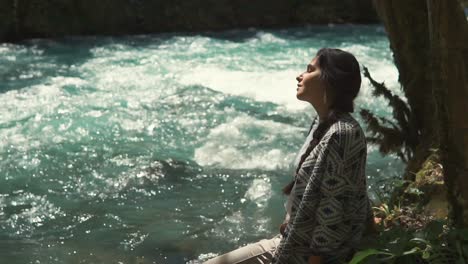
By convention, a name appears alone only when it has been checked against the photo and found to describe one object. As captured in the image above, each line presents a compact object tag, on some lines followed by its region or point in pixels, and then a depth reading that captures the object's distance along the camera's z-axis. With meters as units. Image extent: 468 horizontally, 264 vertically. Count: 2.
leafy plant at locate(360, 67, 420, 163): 5.35
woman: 3.01
